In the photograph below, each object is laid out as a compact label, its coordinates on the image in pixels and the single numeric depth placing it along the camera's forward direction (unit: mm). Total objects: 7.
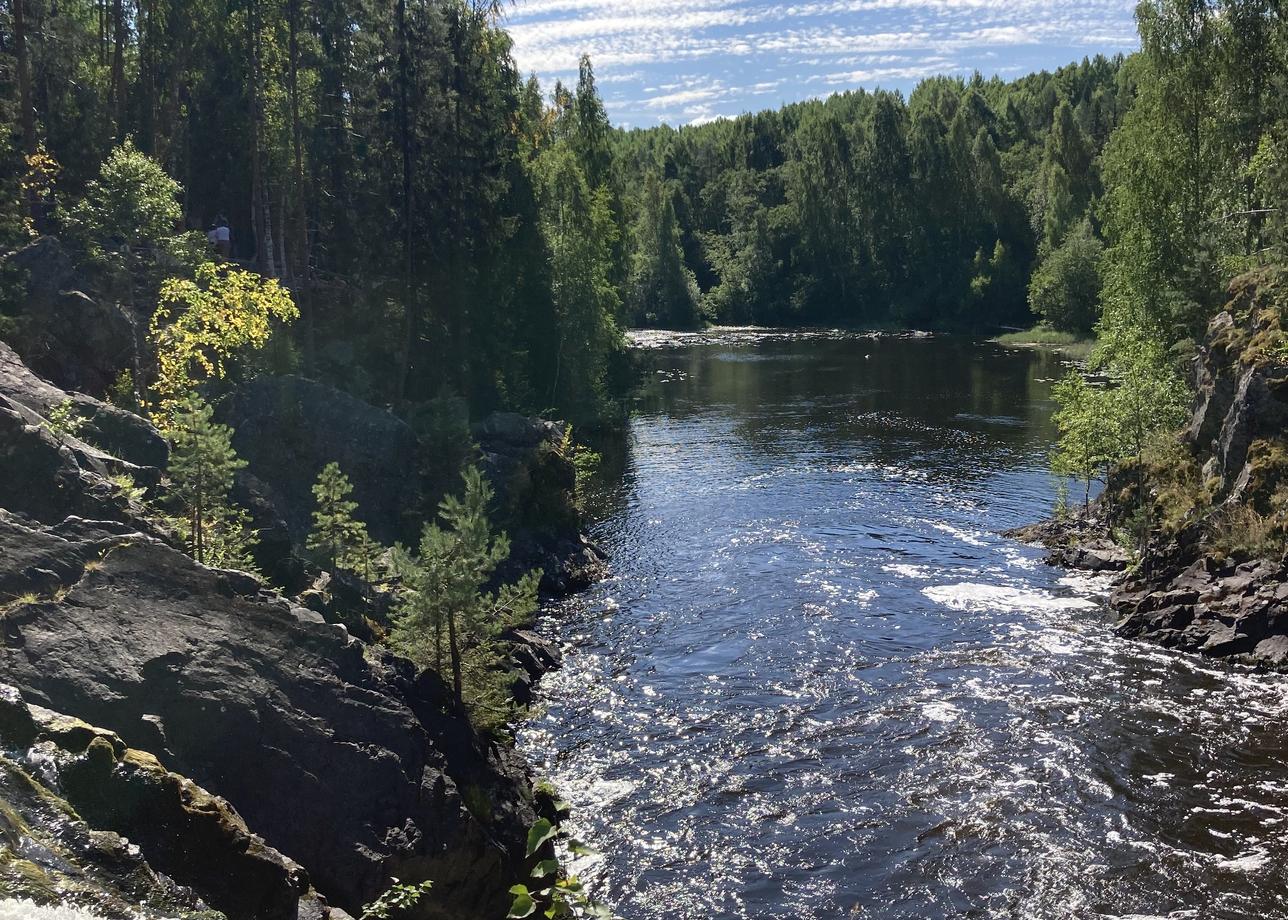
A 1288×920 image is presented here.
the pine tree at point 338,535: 25422
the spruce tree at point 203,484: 20125
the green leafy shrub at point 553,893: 10984
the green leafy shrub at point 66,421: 19555
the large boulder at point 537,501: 38562
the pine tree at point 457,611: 19812
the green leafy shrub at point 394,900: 11770
